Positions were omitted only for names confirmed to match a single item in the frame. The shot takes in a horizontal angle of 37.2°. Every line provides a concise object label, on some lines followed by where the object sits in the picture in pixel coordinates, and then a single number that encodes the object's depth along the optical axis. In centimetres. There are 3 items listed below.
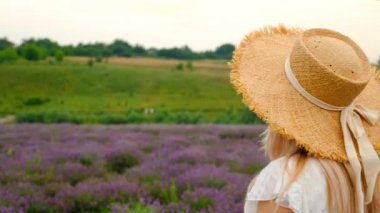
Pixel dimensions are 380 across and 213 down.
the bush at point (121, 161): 697
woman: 171
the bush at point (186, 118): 1766
